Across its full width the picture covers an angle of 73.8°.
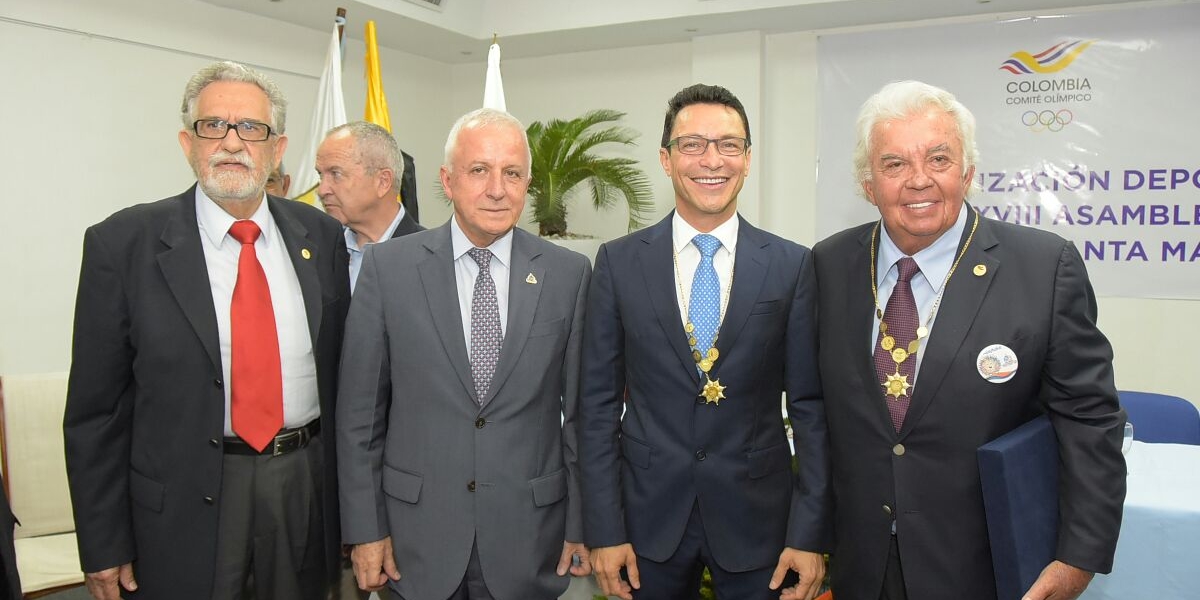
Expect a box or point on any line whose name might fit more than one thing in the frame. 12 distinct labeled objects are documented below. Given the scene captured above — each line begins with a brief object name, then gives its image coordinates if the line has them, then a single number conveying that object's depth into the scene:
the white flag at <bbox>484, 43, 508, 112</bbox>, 4.54
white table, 2.22
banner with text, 5.54
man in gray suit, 1.94
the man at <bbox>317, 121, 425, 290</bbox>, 3.24
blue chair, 3.38
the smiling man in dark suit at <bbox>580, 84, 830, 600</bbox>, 1.96
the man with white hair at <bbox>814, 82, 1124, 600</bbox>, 1.70
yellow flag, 4.90
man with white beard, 1.93
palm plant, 6.43
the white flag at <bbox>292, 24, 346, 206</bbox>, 4.72
